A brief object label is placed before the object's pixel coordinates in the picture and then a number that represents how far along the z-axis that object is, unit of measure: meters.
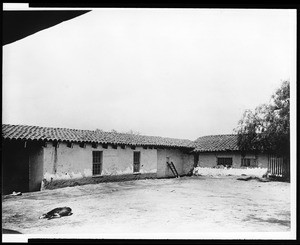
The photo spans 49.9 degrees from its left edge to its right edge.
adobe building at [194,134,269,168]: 12.19
